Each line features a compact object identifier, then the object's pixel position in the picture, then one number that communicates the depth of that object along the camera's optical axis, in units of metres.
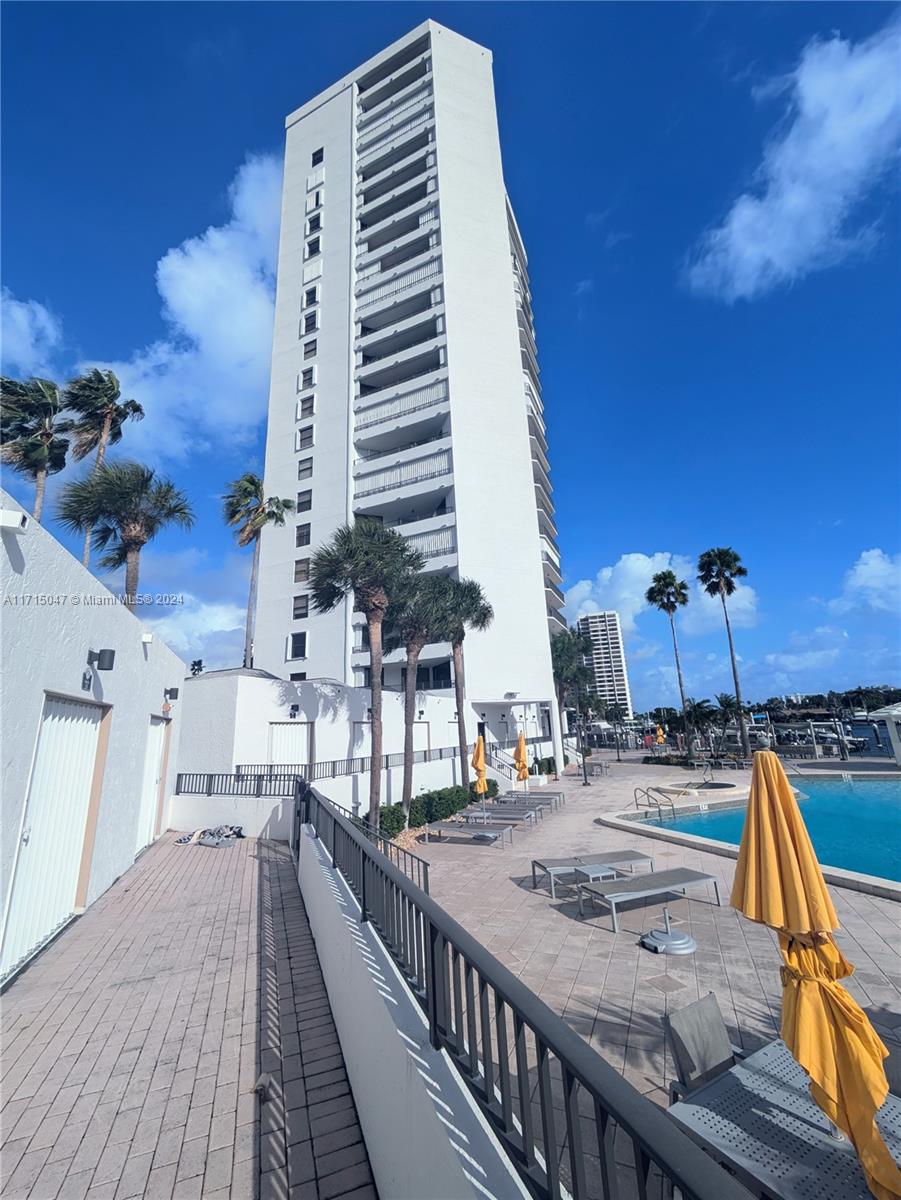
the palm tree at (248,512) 28.50
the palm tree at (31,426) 18.47
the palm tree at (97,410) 20.03
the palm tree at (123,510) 15.91
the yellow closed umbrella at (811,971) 2.59
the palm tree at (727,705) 35.50
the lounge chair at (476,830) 13.45
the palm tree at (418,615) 19.81
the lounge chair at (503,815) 15.43
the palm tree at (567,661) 40.59
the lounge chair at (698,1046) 3.24
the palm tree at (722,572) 34.66
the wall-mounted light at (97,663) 7.07
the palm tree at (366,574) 16.84
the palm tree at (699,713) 35.62
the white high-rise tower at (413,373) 31.67
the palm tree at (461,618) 21.84
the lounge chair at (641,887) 7.01
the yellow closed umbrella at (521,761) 20.60
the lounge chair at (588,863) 8.46
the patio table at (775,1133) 2.46
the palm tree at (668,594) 39.62
